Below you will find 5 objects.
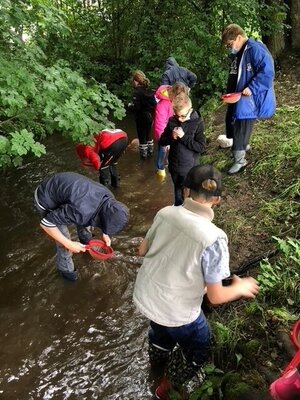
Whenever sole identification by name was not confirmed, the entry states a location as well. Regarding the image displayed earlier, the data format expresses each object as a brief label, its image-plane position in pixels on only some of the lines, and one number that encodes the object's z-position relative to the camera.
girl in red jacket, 5.30
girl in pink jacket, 5.87
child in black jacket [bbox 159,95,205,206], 4.31
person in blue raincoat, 4.77
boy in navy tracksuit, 3.45
